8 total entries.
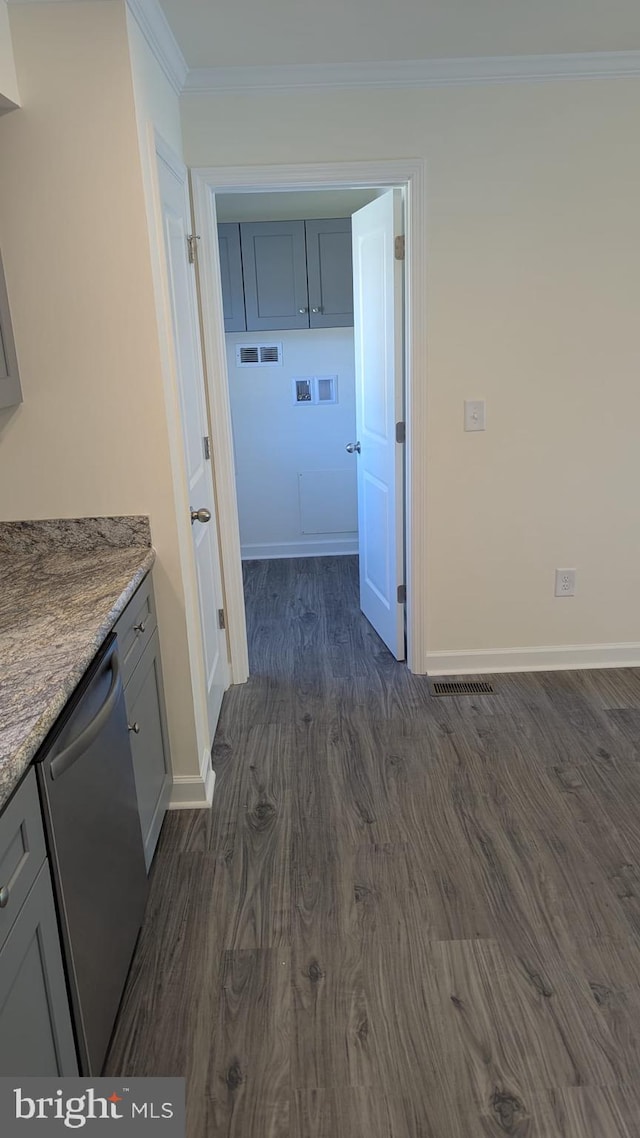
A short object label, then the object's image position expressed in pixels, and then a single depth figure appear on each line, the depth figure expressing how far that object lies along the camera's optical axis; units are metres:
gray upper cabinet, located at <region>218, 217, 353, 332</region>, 4.87
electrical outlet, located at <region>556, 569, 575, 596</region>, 3.52
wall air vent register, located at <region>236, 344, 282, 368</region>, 5.32
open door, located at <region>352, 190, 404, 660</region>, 3.33
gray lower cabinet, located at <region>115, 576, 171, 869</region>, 2.05
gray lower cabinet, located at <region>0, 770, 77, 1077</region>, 1.15
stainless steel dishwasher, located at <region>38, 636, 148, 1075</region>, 1.40
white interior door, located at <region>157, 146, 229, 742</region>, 2.62
